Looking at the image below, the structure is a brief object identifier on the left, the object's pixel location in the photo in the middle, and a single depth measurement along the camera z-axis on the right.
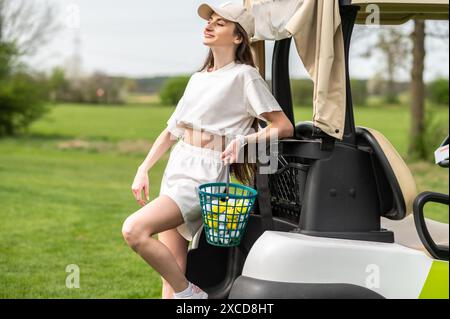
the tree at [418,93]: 13.04
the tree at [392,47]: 13.82
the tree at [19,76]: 18.83
